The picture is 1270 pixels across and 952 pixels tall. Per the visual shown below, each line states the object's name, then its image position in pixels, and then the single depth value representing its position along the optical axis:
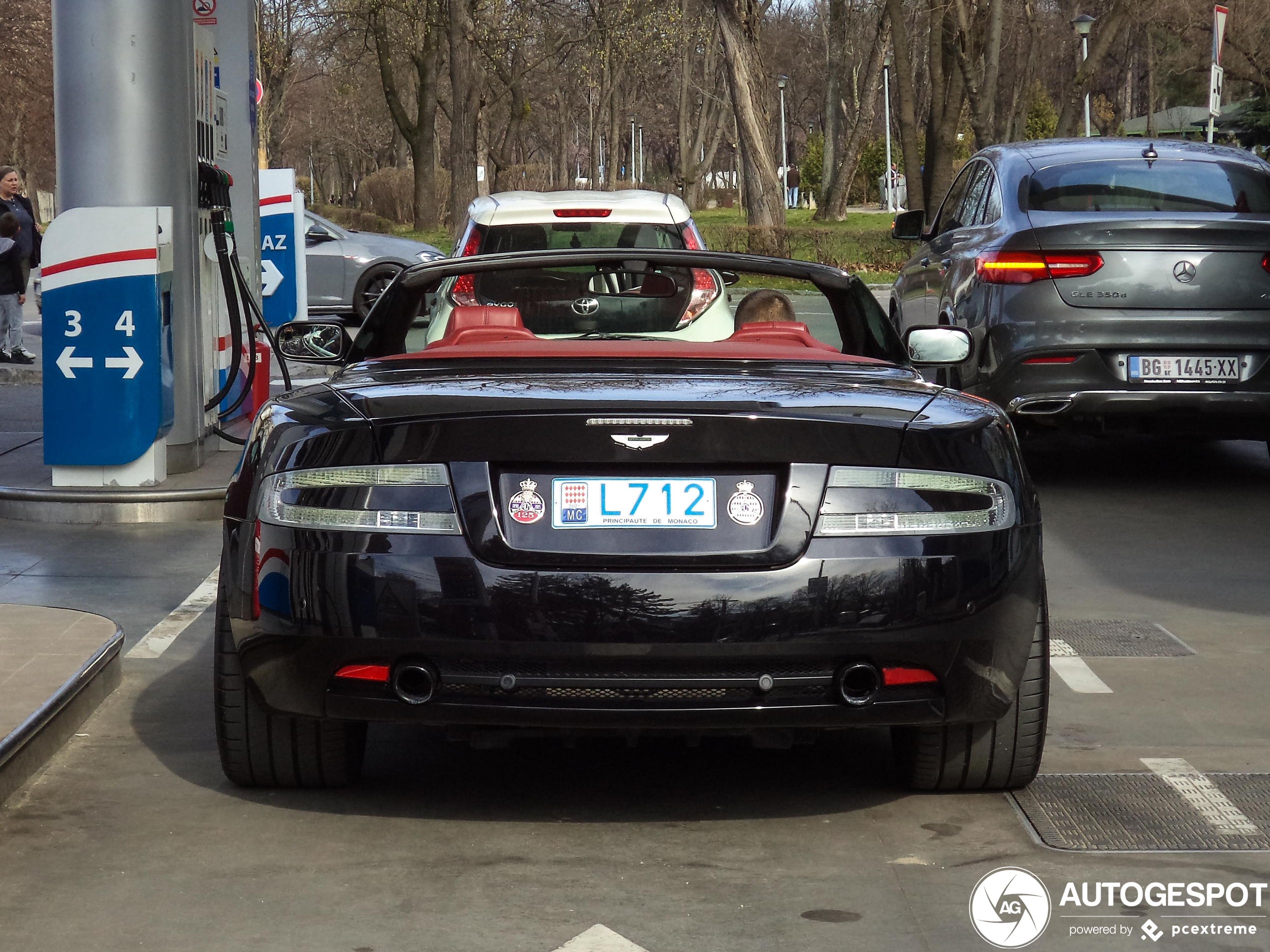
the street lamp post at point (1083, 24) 47.97
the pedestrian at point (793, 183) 107.50
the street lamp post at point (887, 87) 72.62
